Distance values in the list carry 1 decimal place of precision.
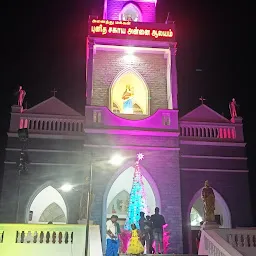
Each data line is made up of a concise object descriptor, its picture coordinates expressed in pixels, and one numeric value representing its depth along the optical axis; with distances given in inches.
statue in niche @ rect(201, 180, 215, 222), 415.3
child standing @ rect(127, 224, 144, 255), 363.5
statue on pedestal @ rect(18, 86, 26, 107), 603.1
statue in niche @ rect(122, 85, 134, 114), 643.3
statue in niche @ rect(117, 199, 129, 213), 633.6
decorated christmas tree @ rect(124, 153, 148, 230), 511.4
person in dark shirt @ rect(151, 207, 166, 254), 424.8
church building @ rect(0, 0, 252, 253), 557.5
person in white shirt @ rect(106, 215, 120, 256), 368.3
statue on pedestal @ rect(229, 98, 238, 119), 629.0
